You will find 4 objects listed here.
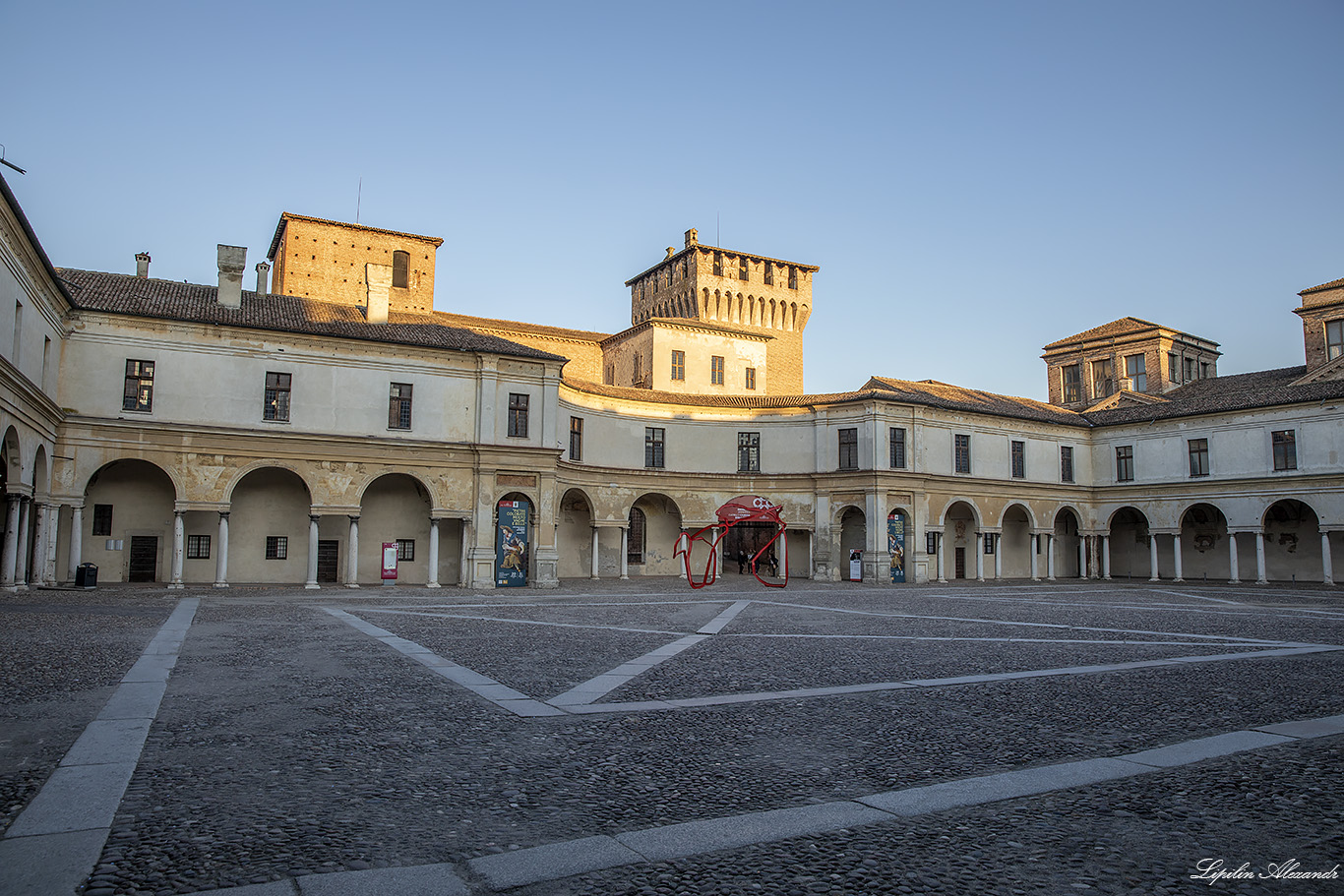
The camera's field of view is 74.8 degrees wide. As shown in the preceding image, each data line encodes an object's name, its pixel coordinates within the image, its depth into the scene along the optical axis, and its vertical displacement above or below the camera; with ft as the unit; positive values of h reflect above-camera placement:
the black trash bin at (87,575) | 83.20 -4.33
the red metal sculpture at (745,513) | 119.55 +2.27
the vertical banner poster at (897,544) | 127.24 -1.98
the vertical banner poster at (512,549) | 101.76 -2.18
